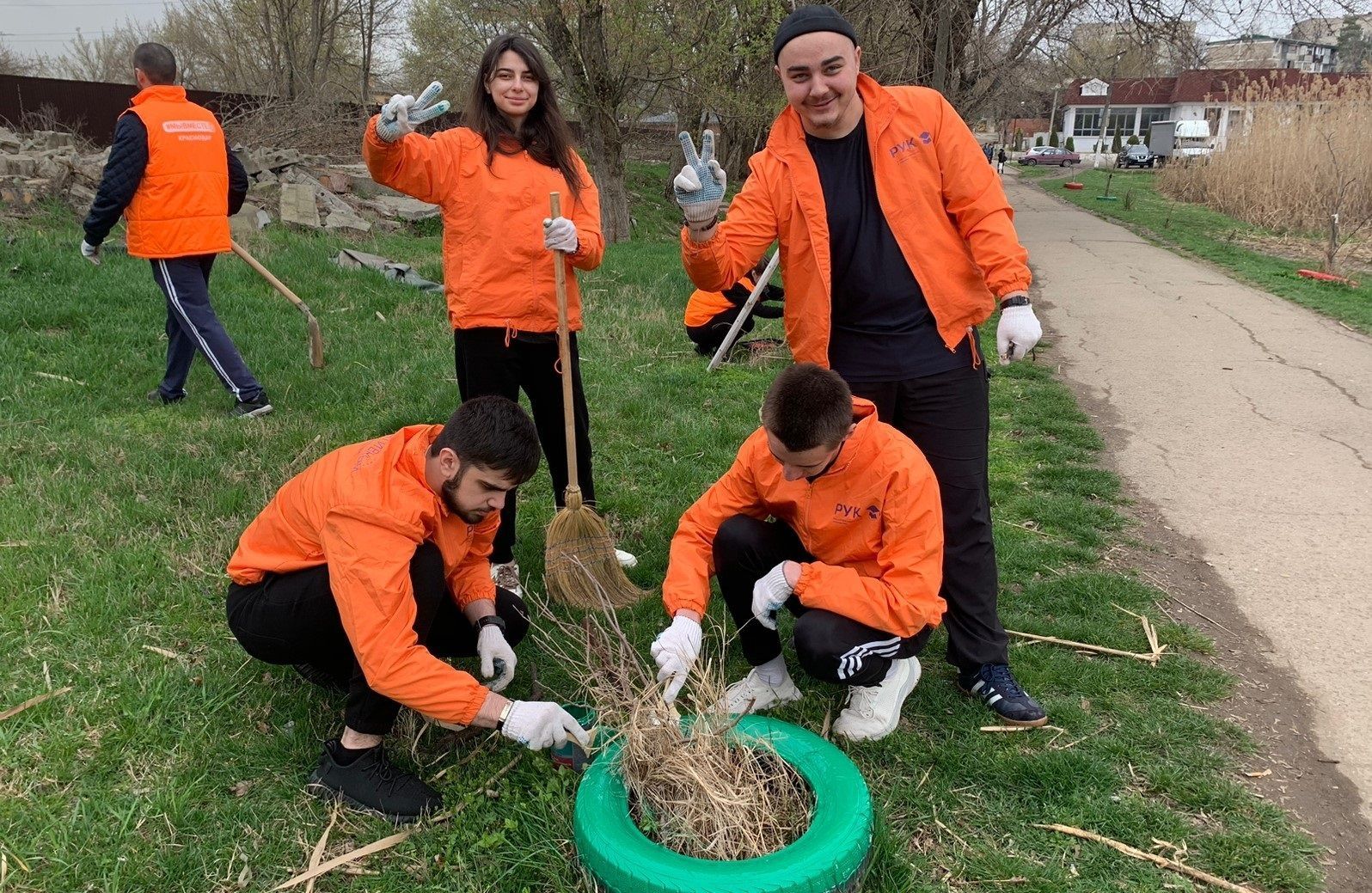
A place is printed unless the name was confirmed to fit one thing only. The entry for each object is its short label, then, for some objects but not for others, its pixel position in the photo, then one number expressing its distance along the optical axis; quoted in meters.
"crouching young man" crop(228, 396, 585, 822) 2.36
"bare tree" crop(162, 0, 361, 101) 20.36
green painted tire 2.01
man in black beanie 2.79
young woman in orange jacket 3.45
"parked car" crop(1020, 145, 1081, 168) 49.41
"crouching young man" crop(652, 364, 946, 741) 2.60
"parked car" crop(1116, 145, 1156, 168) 43.47
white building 56.17
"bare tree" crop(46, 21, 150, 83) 27.94
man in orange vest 5.34
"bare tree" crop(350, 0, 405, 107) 22.81
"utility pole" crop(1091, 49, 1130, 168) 57.21
